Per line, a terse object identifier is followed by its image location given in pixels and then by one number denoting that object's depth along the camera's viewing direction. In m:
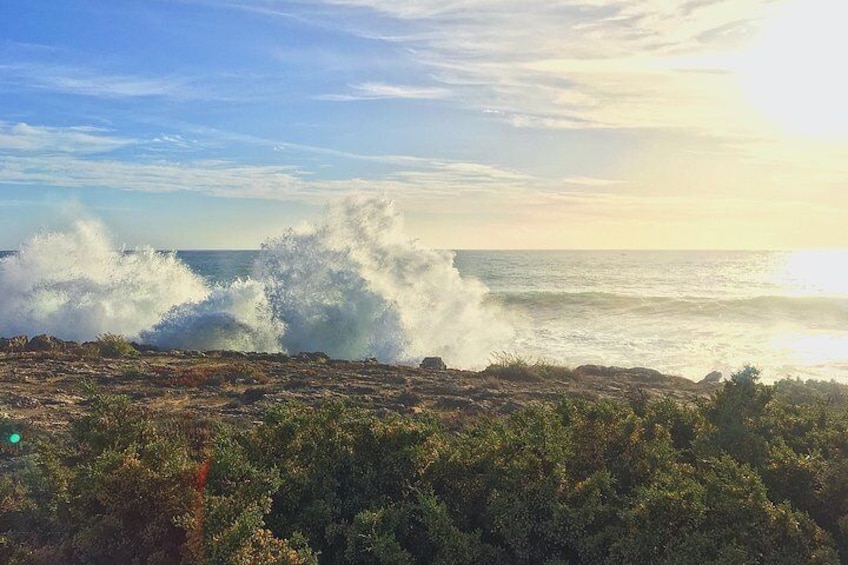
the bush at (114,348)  17.46
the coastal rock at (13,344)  17.22
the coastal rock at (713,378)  16.98
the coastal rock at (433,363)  18.11
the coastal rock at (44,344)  17.67
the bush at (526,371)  15.78
